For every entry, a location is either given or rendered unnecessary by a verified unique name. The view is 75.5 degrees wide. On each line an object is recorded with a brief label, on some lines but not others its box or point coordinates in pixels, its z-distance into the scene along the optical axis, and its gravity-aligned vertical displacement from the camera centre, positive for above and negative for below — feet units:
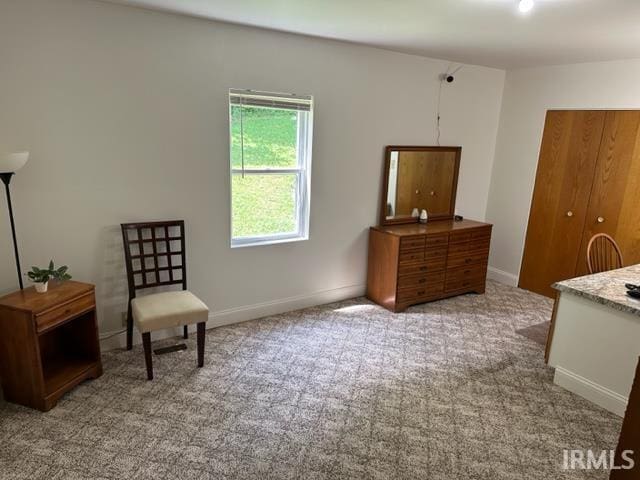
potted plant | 7.86 -2.47
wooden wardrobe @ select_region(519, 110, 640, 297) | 12.13 -0.80
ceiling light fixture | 7.07 +2.73
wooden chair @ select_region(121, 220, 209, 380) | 8.63 -3.10
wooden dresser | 12.50 -3.15
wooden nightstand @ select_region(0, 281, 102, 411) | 7.29 -3.77
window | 10.73 -0.31
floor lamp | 7.20 -0.40
